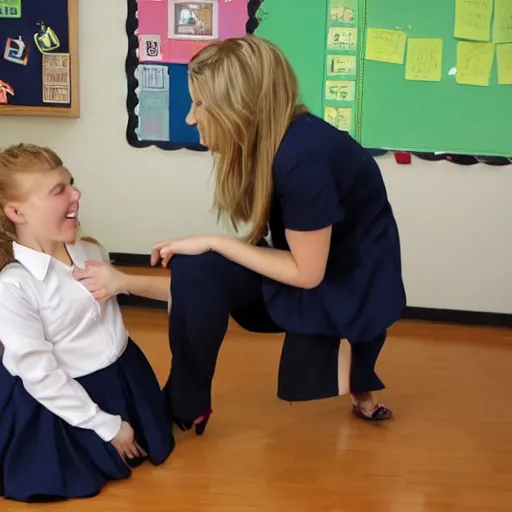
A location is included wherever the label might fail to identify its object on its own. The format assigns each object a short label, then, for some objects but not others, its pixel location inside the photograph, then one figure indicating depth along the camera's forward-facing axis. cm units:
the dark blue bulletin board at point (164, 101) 245
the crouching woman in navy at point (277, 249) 134
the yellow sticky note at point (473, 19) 225
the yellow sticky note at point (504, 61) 227
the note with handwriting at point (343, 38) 231
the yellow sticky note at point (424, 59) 229
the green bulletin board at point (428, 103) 228
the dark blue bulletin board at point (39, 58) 246
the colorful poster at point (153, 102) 246
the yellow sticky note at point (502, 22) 225
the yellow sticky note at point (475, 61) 228
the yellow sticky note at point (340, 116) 237
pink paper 238
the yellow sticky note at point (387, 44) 229
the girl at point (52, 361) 131
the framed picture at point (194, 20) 239
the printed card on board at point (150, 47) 244
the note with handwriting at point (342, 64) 233
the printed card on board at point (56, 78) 249
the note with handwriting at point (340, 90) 235
